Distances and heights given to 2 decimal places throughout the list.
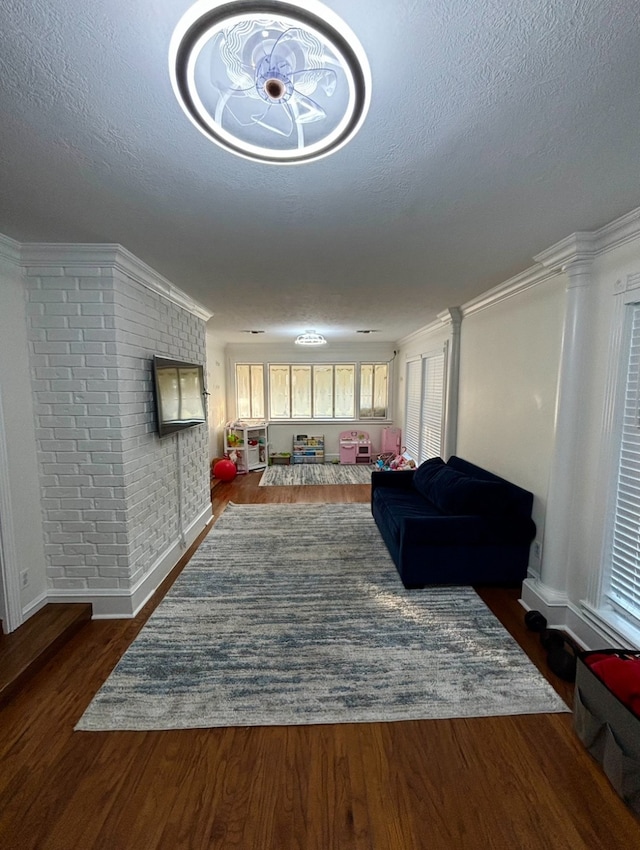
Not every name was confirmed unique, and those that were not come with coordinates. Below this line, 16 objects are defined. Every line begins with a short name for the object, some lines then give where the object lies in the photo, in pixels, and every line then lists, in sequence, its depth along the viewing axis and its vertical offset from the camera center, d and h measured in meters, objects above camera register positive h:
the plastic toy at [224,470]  5.72 -1.20
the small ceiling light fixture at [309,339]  4.98 +0.86
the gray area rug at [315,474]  5.79 -1.36
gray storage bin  1.25 -1.31
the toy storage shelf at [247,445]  6.40 -0.89
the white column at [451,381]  3.92 +0.21
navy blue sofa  2.57 -1.05
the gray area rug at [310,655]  1.66 -1.47
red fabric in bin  1.35 -1.13
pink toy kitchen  6.99 -1.00
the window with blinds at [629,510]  1.82 -0.60
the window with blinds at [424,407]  4.68 -0.12
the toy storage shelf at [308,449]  7.05 -1.05
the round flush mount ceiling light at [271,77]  0.70 +0.77
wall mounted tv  2.62 +0.03
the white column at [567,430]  2.08 -0.19
